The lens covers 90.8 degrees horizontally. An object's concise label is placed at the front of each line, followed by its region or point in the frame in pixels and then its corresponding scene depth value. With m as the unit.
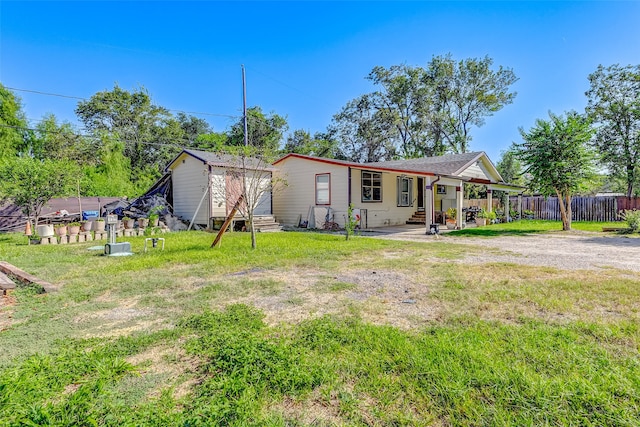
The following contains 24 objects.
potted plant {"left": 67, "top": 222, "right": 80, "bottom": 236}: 9.98
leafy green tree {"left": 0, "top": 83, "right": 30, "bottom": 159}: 22.83
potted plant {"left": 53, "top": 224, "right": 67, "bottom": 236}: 9.83
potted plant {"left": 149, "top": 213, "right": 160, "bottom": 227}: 12.64
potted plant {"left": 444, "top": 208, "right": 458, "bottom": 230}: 14.06
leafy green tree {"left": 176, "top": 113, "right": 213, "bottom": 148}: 33.41
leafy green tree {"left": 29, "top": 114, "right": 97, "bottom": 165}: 23.69
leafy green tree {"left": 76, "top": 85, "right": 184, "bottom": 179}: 26.72
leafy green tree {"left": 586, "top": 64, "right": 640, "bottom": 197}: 21.70
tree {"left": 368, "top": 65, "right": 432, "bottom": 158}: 29.41
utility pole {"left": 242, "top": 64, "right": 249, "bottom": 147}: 19.88
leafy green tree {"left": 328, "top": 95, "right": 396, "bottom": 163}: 31.56
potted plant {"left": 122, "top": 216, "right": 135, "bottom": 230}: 11.79
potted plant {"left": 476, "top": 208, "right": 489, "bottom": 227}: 15.60
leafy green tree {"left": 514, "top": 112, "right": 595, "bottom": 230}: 11.41
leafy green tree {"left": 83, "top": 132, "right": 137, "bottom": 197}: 18.22
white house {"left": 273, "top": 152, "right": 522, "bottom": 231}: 13.52
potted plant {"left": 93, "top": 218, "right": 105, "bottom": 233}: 10.80
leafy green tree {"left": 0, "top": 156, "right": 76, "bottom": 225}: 9.98
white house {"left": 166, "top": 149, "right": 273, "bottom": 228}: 12.99
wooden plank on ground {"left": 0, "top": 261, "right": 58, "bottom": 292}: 4.42
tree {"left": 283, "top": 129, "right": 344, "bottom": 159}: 32.89
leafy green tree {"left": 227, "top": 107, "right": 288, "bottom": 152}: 30.11
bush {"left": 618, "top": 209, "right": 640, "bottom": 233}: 11.06
